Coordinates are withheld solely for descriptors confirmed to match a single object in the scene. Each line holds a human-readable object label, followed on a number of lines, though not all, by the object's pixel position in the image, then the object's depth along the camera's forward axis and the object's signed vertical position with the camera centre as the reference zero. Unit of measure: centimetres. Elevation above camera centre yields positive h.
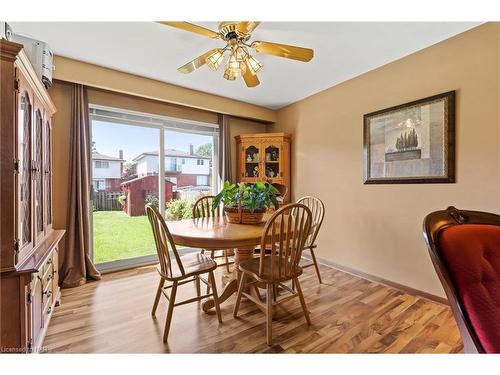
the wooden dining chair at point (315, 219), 238 -39
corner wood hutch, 361 +43
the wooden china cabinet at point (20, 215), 122 -17
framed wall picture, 201 +41
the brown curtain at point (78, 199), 248 -15
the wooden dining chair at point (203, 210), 262 -30
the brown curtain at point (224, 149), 359 +57
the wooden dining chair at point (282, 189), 369 -8
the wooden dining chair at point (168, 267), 157 -64
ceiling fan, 153 +98
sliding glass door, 285 +12
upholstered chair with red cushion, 77 -33
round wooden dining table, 154 -36
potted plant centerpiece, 198 -14
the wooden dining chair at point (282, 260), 153 -54
